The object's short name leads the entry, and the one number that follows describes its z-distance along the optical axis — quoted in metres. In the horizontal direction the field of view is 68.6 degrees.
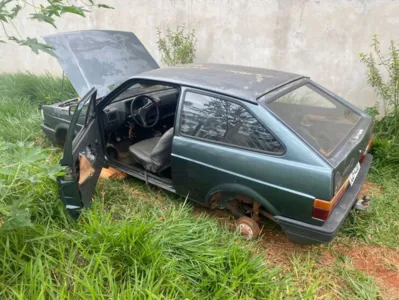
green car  2.03
